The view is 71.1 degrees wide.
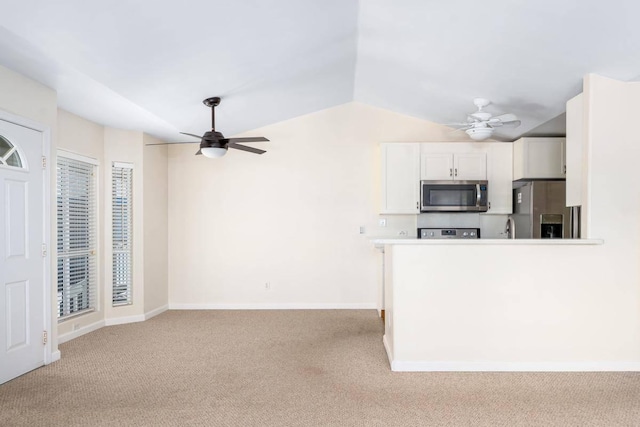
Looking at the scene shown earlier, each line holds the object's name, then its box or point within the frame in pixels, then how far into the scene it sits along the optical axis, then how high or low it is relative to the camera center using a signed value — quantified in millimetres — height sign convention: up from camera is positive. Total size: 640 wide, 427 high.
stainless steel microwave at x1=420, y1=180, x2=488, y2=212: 5648 +217
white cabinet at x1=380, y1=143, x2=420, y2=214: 5738 +450
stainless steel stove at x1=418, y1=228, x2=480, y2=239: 5961 -251
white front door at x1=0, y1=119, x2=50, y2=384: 3400 -308
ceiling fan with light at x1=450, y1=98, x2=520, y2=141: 4242 +885
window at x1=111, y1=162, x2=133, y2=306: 5414 -220
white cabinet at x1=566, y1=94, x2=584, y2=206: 3799 +564
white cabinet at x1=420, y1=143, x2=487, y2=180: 5734 +656
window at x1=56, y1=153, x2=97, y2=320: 4664 -242
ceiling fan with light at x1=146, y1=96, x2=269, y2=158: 4250 +668
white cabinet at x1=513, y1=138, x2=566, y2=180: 5434 +673
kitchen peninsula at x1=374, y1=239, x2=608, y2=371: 3580 -737
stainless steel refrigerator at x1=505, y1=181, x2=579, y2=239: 5223 +28
